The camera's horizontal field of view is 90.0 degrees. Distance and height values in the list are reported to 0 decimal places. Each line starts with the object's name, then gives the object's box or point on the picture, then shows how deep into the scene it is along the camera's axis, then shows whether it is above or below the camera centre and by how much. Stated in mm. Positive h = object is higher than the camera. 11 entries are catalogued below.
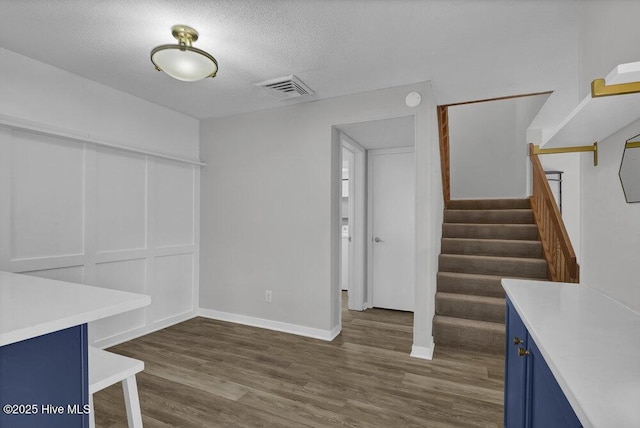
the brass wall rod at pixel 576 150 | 1505 +307
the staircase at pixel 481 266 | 3055 -588
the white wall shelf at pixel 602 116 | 855 +342
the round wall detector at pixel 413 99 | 2844 +1014
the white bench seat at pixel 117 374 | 1266 -664
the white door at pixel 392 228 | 4199 -204
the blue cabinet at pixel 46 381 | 928 -533
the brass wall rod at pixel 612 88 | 888 +350
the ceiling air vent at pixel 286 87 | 2787 +1139
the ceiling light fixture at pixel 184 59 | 2025 +995
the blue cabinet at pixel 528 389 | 809 -573
